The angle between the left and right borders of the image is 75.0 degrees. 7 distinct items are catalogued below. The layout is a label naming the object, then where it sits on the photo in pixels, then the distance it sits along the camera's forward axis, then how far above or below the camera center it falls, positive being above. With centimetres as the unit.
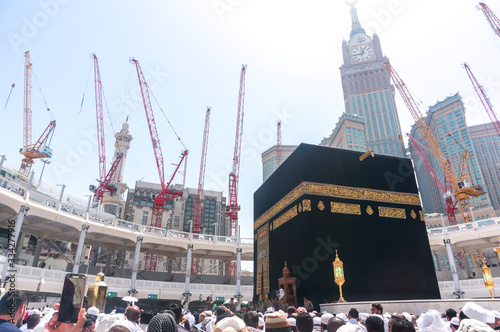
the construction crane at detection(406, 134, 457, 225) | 5506 +1453
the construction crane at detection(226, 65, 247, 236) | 5644 +1985
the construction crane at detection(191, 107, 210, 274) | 6557 +2356
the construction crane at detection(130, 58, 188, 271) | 5000 +1666
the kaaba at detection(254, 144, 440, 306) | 1535 +337
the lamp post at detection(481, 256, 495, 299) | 1285 +81
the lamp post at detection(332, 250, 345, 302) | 1407 +112
